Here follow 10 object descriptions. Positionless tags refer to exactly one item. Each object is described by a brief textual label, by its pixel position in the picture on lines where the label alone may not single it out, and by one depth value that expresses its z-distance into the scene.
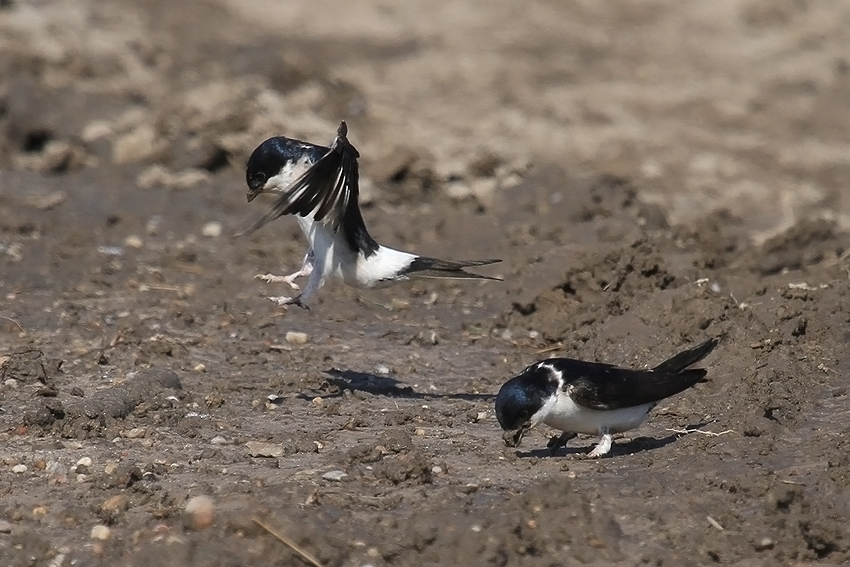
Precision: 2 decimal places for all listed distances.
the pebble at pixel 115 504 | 10.82
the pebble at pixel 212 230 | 21.02
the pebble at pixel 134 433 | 12.96
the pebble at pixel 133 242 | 20.27
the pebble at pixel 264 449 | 12.59
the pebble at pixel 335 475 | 11.50
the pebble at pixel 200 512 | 10.20
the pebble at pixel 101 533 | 10.44
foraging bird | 12.02
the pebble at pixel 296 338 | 16.73
